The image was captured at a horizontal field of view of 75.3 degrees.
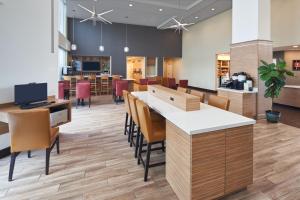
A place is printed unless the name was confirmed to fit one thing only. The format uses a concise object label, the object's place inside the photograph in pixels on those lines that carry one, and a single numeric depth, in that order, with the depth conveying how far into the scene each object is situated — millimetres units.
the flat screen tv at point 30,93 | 3186
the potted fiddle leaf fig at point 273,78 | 4766
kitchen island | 1816
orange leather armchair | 2428
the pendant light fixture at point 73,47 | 10335
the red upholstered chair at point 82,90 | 6949
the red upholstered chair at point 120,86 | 7770
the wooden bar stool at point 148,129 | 2406
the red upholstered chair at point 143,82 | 8853
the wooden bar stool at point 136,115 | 2912
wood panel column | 5266
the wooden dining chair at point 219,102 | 2893
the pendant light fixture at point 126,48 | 11742
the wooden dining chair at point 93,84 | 10209
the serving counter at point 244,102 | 5236
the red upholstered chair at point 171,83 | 9512
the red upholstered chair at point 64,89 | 6707
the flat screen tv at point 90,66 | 11227
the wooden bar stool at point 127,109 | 3609
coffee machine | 5500
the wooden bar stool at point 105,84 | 10300
